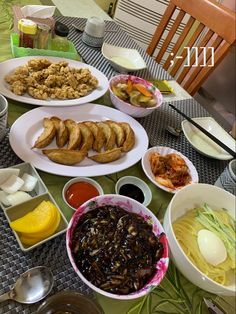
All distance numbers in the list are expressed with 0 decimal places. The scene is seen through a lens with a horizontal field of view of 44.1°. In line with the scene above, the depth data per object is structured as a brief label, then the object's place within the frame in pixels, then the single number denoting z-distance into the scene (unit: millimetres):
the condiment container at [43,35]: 1095
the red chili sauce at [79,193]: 724
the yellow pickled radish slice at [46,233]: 587
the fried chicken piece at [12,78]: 945
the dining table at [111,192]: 584
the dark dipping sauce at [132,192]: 779
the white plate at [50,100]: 922
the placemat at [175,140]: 971
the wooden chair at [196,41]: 1431
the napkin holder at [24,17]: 1137
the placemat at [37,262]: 565
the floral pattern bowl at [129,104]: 1006
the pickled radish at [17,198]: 639
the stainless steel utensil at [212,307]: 626
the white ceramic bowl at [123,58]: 1254
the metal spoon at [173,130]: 1050
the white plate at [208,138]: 999
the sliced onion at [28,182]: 682
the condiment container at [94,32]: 1301
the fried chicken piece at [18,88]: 926
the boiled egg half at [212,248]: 600
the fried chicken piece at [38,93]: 943
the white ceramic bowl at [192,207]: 564
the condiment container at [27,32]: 1046
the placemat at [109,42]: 1271
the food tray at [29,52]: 1078
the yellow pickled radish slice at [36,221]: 581
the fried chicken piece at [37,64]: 1021
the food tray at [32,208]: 585
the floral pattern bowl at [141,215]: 537
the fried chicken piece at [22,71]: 978
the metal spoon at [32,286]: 534
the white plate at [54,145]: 766
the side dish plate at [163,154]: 817
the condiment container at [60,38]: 1191
